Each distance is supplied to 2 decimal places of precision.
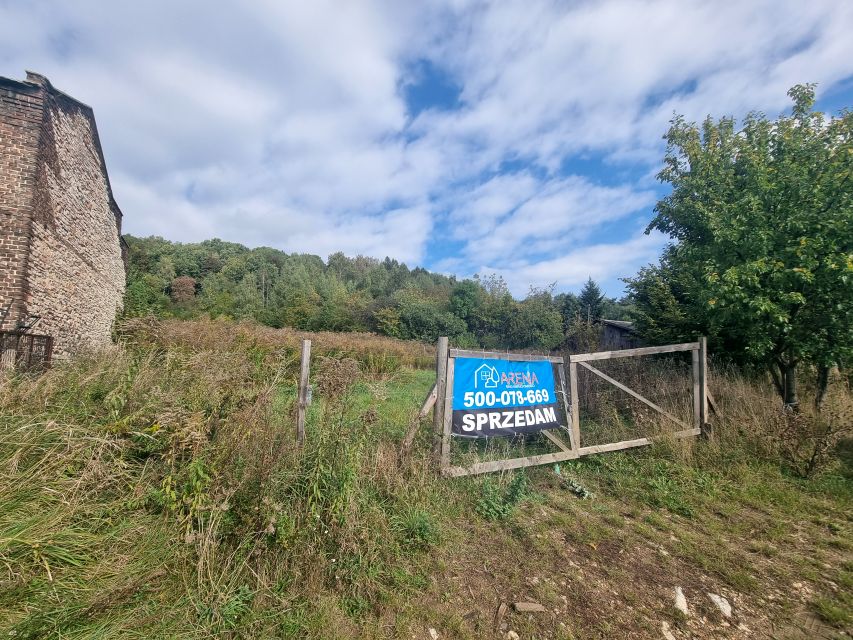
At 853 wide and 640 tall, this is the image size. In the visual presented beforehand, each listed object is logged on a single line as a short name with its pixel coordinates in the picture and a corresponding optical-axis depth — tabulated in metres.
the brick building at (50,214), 8.32
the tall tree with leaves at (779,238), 5.36
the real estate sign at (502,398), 4.25
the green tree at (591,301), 36.75
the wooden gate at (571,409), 4.07
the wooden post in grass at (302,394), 3.35
